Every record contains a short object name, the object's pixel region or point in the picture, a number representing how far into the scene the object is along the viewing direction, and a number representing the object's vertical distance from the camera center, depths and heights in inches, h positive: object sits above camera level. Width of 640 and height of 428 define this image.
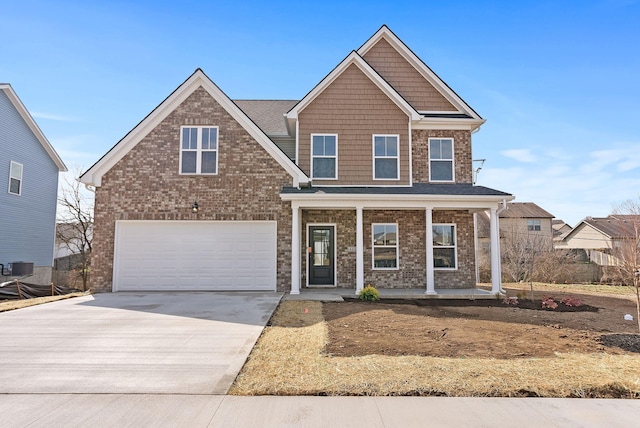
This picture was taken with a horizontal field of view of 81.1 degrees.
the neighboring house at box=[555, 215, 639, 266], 1243.2 +33.8
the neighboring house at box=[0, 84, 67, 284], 695.7 +102.7
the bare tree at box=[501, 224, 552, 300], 802.2 -27.8
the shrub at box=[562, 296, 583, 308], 408.1 -64.0
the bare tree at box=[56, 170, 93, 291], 898.6 +49.8
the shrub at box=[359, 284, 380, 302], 433.1 -60.1
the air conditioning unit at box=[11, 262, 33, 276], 685.9 -51.8
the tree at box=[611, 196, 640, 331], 317.9 -2.7
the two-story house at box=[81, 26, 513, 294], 486.9 +59.3
